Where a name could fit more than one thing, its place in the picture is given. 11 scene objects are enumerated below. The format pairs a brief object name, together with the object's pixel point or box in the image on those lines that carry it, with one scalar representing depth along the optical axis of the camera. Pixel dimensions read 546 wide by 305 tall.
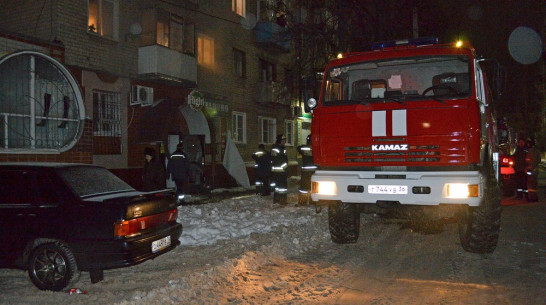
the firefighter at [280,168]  12.30
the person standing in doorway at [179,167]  12.49
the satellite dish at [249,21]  21.84
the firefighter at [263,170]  13.91
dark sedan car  5.07
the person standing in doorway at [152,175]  10.34
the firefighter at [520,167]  13.46
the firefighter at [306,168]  10.38
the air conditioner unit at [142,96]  15.03
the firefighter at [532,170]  13.28
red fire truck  6.09
